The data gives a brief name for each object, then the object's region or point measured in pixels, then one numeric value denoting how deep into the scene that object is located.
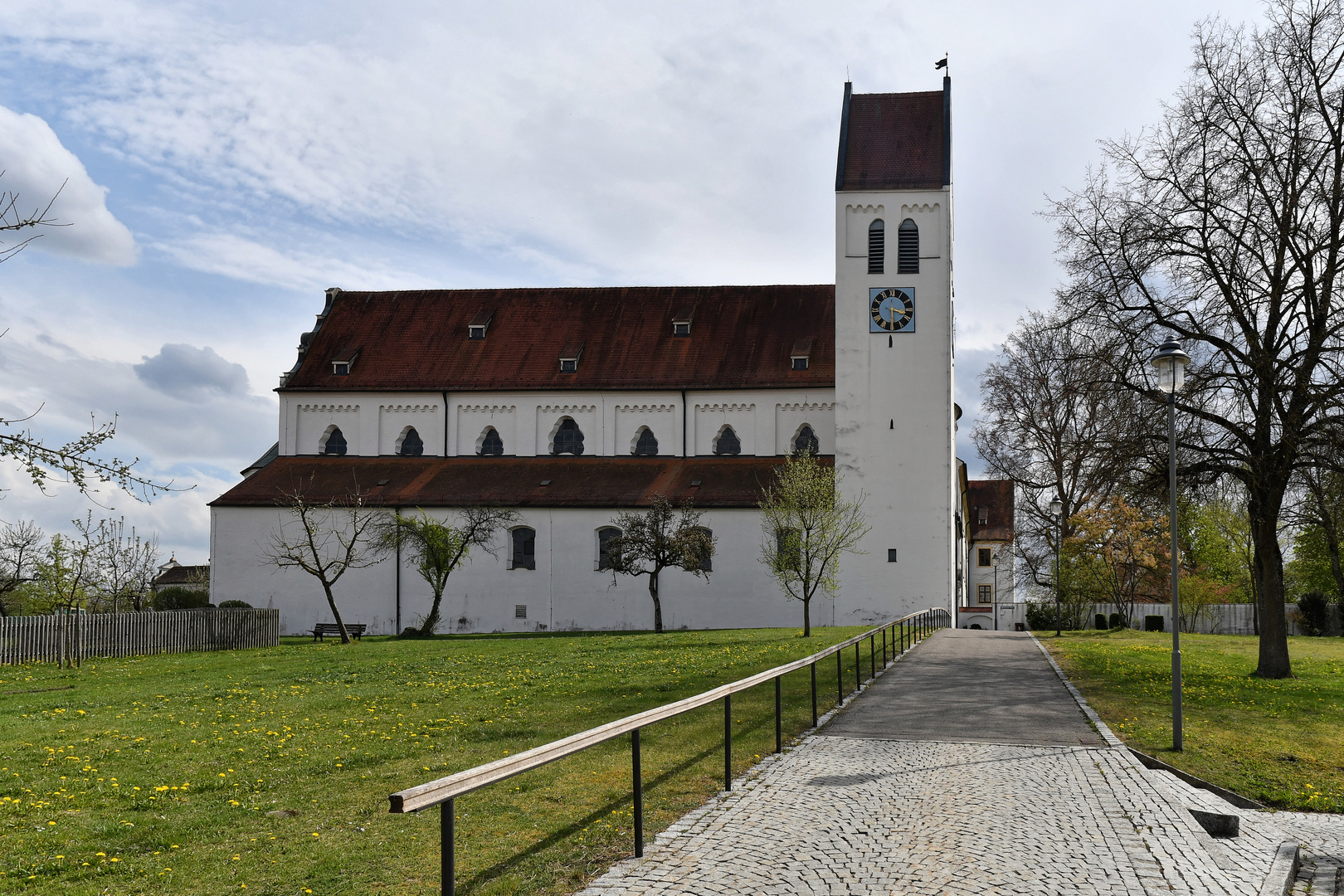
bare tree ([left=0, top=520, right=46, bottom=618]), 39.56
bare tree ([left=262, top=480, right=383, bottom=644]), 39.06
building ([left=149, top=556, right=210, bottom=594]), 69.63
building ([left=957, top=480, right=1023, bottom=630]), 64.19
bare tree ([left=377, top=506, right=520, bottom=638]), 34.69
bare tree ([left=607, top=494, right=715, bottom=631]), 34.09
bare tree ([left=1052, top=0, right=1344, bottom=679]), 18.59
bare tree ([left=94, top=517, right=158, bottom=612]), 34.50
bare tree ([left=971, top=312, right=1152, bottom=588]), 39.19
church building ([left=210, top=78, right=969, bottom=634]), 38.78
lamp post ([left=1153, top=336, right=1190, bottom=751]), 12.54
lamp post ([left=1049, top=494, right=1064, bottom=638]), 39.25
